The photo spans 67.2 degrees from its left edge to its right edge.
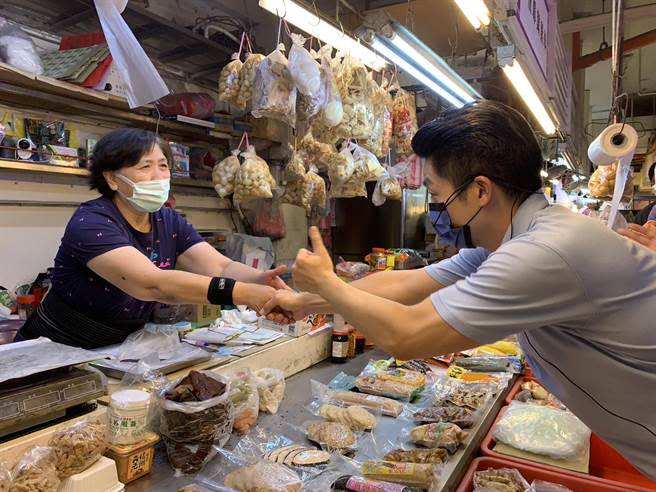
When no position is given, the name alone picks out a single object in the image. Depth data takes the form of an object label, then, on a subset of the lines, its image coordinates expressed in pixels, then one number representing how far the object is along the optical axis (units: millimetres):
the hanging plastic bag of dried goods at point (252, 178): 3330
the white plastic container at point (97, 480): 1184
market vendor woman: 1852
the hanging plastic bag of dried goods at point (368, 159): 3680
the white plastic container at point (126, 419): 1335
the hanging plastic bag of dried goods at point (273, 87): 2623
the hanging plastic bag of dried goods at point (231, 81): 2818
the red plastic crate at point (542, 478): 1630
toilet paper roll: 2508
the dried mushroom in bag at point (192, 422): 1424
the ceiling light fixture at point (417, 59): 2321
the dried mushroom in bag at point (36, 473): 1117
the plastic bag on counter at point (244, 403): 1673
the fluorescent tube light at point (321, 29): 2074
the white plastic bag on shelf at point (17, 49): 2793
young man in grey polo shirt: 1084
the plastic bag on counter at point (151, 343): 1858
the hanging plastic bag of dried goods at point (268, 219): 4766
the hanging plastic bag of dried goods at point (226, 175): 3408
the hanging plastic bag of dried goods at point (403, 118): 3807
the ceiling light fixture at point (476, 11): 2090
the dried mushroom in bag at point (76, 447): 1194
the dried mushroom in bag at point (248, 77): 2734
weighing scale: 1223
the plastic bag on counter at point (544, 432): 1798
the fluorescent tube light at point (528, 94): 2876
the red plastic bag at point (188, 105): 3859
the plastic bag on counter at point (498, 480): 1573
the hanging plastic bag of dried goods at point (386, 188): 4102
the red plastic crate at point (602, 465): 1738
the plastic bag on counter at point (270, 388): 1844
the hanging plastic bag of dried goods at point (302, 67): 2584
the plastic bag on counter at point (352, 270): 3090
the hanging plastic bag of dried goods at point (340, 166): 3555
